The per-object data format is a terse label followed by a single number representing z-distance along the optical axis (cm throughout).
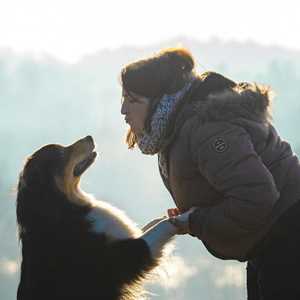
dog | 870
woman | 707
